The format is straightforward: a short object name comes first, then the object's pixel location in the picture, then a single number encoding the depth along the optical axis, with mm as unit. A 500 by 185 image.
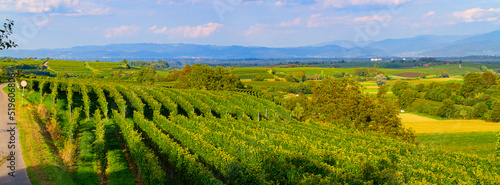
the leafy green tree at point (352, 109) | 35031
